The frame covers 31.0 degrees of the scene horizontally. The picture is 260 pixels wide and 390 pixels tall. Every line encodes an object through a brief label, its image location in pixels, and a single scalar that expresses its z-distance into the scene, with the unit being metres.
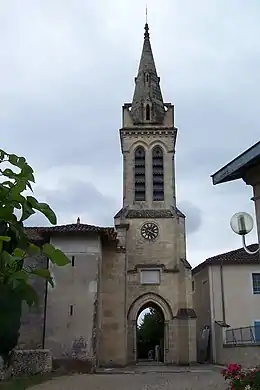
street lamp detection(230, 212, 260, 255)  6.59
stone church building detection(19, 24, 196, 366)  23.25
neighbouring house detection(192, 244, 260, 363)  31.47
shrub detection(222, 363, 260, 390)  7.19
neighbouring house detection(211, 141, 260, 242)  6.61
